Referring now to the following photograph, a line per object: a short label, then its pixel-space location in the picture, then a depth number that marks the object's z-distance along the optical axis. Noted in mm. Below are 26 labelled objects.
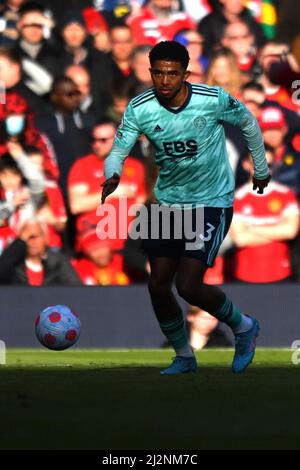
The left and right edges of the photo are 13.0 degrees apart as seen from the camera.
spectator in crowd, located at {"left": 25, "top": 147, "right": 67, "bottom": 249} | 12938
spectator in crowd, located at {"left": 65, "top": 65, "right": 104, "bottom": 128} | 13227
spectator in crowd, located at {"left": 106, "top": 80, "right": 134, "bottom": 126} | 13164
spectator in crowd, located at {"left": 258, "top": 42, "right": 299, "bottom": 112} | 13305
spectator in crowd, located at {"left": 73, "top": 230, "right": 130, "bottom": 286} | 12969
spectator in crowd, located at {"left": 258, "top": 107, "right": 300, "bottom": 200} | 13211
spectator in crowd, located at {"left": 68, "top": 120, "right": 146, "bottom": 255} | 13047
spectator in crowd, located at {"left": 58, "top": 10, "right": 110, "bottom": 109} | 13227
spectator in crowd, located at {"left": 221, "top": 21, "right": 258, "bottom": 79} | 13258
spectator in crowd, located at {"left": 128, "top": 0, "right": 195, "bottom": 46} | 13320
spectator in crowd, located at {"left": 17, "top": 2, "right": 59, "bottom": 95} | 13281
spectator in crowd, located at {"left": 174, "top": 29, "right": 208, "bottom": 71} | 13164
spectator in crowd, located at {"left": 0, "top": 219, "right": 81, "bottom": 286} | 12859
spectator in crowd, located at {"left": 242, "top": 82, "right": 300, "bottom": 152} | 13172
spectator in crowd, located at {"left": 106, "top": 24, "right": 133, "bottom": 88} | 13219
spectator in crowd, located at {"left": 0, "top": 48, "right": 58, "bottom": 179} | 13203
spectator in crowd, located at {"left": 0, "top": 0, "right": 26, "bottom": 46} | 13305
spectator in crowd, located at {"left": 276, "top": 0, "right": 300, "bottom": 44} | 13547
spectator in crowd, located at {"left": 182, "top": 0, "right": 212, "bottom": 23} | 13312
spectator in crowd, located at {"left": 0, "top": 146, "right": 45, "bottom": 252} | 12945
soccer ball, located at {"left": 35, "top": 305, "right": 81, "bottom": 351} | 9109
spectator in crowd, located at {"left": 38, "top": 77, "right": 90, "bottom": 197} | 13078
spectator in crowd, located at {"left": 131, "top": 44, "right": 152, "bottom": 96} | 13172
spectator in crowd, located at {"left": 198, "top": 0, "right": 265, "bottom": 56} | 13258
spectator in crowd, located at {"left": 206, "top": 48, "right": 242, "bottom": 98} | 13133
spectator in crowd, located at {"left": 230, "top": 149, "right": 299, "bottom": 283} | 13094
